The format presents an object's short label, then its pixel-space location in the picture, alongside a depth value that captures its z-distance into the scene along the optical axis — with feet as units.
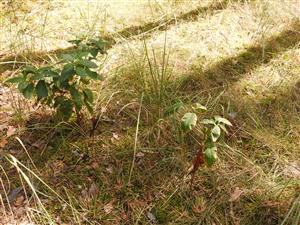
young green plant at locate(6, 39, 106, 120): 7.45
